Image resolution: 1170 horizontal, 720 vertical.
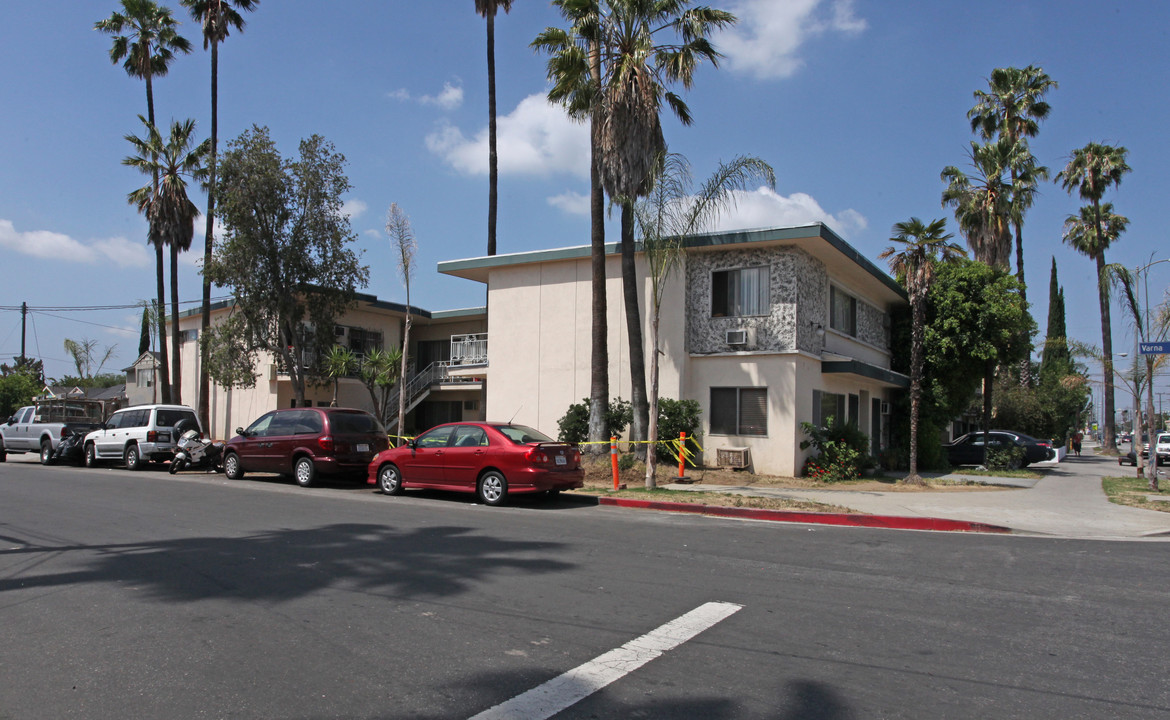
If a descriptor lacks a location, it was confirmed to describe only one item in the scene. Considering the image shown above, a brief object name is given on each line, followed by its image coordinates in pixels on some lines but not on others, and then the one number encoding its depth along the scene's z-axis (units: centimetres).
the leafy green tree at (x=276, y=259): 2316
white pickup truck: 2375
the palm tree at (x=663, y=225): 1561
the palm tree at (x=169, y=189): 3136
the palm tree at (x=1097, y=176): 3812
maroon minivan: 1650
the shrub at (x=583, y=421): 2000
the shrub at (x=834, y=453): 1902
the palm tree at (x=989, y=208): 3161
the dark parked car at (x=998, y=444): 2719
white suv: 2123
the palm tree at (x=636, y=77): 1744
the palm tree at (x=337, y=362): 2736
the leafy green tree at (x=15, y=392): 5402
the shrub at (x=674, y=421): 1931
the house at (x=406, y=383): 3052
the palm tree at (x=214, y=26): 3084
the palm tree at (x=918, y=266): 1889
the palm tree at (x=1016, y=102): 3609
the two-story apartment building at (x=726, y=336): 1909
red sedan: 1319
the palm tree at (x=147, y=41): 3228
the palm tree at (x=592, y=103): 1814
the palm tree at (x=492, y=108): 2933
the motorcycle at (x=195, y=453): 2014
